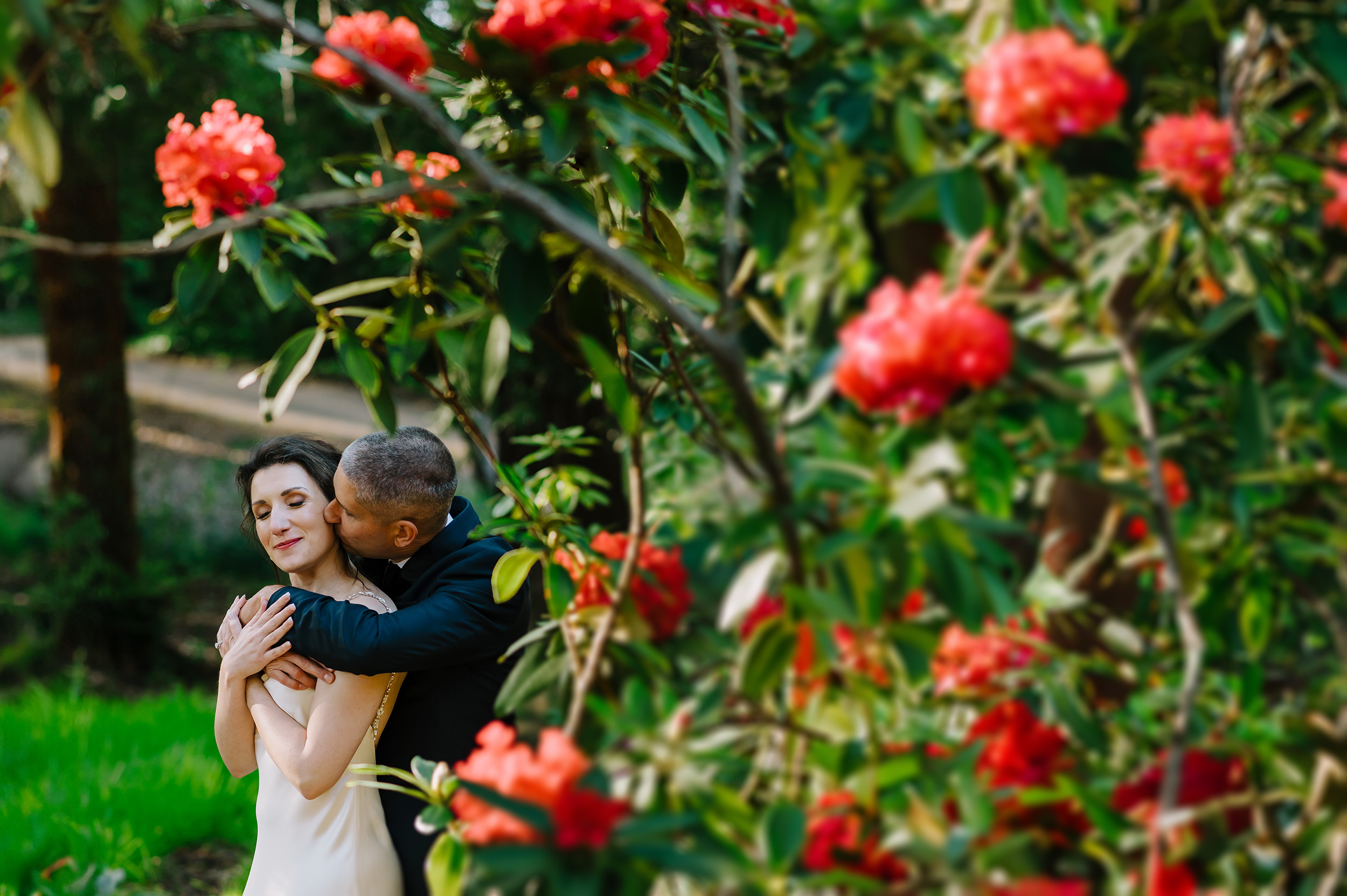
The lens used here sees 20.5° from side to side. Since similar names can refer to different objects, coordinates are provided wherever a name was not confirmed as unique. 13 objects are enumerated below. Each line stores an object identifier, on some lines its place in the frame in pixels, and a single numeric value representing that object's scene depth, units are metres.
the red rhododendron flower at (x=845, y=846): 4.85
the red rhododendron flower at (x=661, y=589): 5.01
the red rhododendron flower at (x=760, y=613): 4.90
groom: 5.61
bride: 5.63
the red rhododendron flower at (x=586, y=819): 4.41
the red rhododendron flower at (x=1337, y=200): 4.79
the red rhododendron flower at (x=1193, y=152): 4.71
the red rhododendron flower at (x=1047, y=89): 4.57
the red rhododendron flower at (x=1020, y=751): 4.90
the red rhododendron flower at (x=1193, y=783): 4.87
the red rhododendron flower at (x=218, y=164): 5.21
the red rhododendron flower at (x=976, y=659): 4.91
